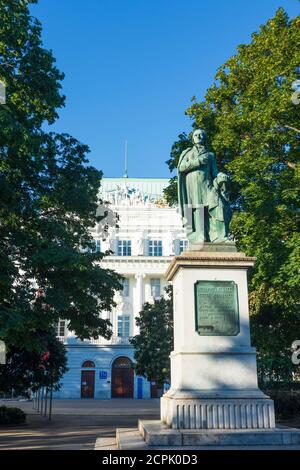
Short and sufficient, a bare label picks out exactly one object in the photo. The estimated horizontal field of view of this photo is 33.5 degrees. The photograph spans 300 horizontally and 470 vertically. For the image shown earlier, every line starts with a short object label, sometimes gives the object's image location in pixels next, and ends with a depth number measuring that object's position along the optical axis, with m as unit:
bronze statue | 10.09
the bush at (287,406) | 20.34
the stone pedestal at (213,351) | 8.28
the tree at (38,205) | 15.00
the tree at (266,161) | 17.81
